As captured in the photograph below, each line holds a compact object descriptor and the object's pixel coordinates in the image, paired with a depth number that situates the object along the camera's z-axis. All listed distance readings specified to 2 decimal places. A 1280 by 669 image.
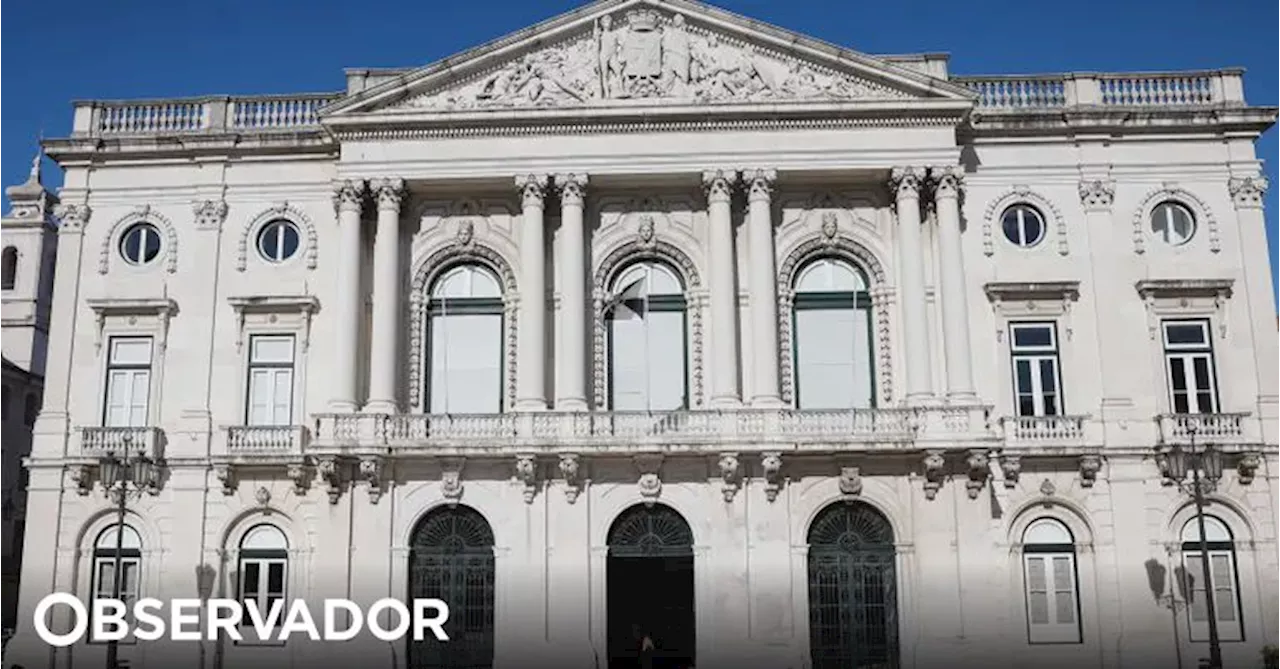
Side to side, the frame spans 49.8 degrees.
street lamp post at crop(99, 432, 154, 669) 25.25
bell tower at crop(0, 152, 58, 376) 48.19
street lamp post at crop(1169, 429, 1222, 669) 23.53
